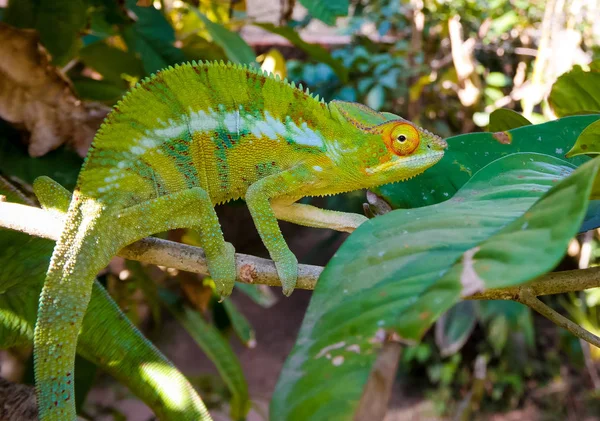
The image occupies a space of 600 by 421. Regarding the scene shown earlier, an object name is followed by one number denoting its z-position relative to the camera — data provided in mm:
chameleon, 227
